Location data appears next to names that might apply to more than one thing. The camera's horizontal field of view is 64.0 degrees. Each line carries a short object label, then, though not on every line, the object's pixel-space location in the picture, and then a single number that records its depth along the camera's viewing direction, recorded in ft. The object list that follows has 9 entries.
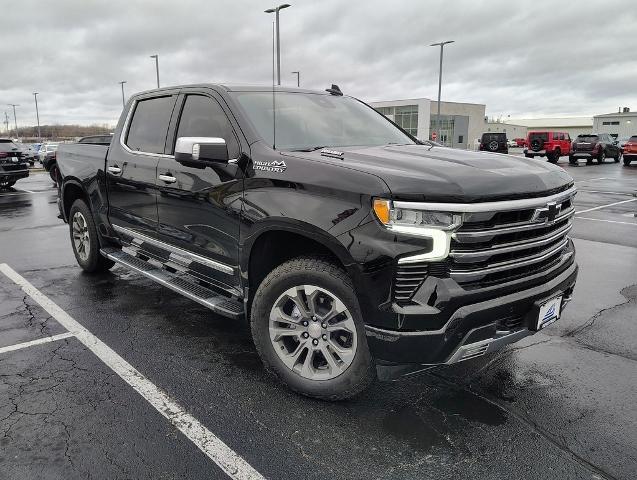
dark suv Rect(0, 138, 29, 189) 53.21
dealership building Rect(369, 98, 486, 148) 201.87
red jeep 103.91
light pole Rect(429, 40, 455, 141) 117.43
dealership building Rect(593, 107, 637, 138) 294.87
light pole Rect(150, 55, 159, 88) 123.75
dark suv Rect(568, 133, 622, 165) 97.04
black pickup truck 8.60
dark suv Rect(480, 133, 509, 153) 110.60
